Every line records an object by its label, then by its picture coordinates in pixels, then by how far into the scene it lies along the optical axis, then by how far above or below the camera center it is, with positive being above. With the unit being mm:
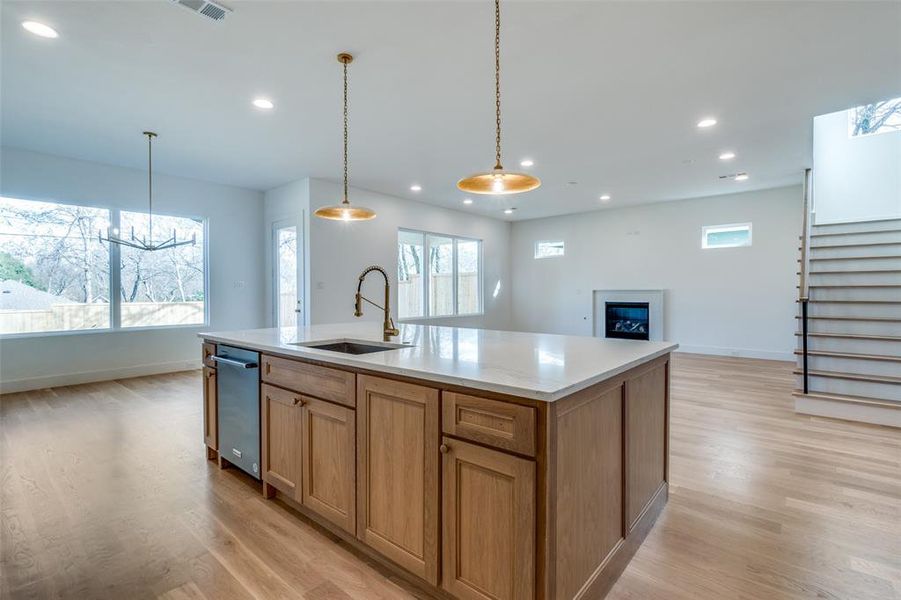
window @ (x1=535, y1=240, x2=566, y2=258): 8992 +1001
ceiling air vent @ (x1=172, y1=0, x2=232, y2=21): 2244 +1595
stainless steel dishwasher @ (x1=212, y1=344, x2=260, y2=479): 2414 -701
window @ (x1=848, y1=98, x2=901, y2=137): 5505 +2436
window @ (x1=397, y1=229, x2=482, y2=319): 7379 +358
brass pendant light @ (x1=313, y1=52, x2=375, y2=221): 3102 +619
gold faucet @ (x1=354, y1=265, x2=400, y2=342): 2414 -179
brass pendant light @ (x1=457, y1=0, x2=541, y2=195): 2105 +585
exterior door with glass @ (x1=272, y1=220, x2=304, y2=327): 6078 +297
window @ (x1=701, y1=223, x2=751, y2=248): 6958 +1017
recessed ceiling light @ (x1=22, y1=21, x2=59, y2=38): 2426 +1598
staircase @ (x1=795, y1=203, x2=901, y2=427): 3832 -339
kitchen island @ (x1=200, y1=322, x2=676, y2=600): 1303 -636
